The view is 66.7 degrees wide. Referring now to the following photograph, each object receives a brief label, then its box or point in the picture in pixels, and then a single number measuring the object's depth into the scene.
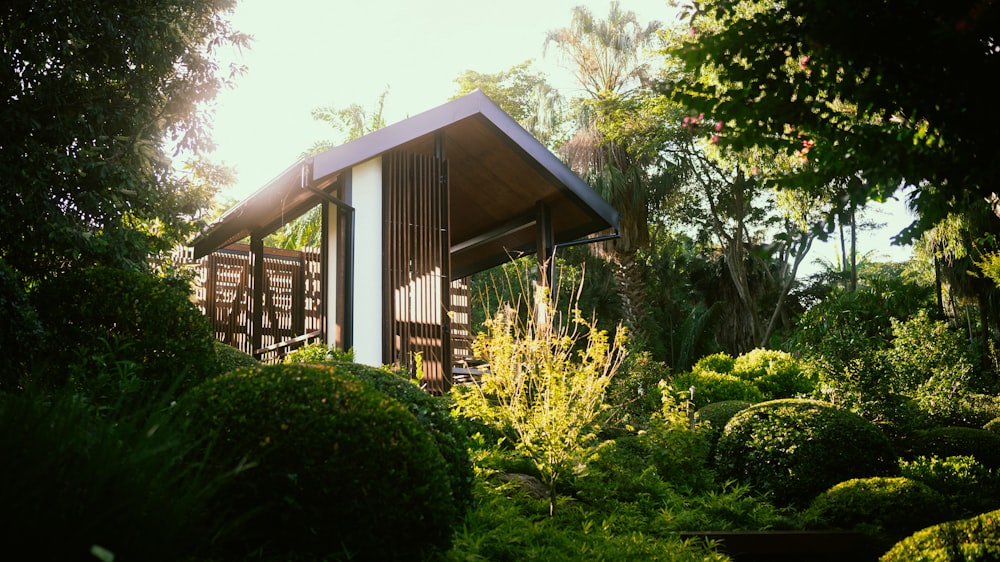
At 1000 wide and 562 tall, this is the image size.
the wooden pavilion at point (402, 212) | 9.30
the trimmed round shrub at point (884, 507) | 6.11
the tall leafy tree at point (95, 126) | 6.98
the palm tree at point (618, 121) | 19.58
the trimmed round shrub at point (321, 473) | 3.42
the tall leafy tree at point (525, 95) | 25.33
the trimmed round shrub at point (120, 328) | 5.14
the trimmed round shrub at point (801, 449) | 7.27
